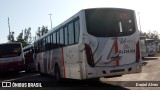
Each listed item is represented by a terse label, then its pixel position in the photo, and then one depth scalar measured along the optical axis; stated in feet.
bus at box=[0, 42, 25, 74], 40.72
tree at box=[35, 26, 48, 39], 175.27
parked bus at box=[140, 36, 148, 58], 51.29
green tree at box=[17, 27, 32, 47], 175.91
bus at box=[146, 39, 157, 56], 63.39
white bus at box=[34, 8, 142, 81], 19.56
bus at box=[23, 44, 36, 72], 49.44
